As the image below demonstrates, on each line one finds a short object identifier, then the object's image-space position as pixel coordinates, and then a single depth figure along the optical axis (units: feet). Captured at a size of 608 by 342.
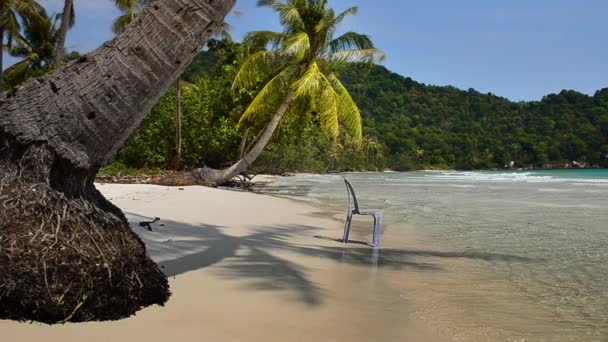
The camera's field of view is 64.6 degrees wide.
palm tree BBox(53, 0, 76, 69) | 49.07
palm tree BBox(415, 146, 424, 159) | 361.92
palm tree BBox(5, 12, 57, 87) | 96.73
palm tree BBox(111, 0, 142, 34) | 74.54
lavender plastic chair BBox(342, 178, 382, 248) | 20.85
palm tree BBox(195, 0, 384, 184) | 56.13
